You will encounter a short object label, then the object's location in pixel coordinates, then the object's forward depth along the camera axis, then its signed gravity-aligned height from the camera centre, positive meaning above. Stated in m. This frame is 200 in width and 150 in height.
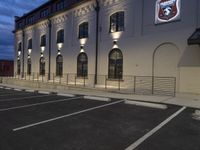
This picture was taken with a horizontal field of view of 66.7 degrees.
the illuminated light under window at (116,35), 12.33 +3.23
